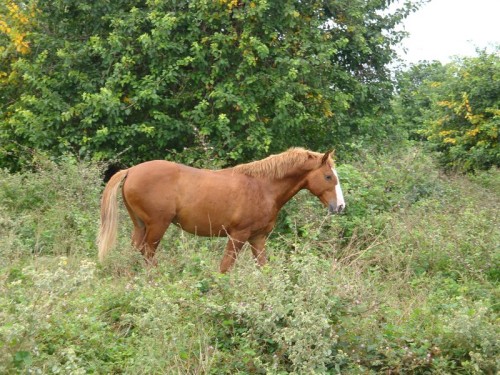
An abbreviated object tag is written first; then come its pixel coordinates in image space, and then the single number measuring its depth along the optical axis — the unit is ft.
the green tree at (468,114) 59.41
